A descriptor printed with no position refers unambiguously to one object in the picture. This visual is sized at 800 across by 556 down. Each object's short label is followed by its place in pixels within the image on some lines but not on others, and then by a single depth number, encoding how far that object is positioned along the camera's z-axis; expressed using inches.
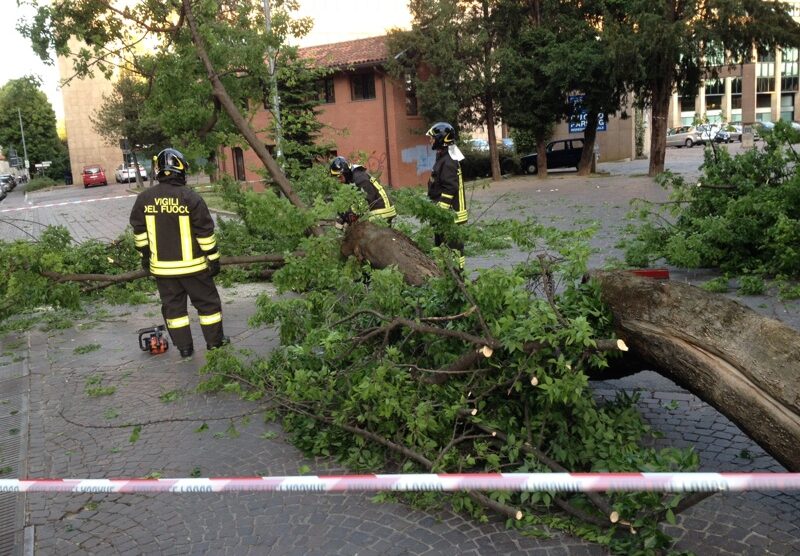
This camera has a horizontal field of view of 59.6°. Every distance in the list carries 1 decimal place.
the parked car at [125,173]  1946.4
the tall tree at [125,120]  1460.4
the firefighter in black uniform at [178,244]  238.7
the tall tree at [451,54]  1008.2
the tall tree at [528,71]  998.4
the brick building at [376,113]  1171.9
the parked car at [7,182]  2042.2
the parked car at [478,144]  1274.7
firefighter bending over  315.0
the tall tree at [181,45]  299.0
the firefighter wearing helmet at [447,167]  301.7
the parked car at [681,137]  1824.6
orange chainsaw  264.1
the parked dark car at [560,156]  1255.5
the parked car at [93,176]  2082.9
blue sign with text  1056.8
